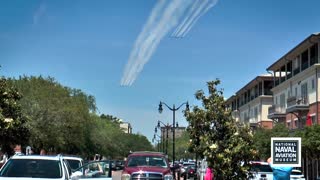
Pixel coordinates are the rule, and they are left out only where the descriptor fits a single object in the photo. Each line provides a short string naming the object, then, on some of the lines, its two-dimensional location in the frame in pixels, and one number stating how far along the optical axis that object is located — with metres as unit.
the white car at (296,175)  25.63
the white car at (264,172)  22.43
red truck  17.19
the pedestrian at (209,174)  16.33
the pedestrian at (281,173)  11.62
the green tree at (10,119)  22.73
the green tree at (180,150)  102.66
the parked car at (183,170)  40.00
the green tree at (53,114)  35.32
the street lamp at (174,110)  37.55
